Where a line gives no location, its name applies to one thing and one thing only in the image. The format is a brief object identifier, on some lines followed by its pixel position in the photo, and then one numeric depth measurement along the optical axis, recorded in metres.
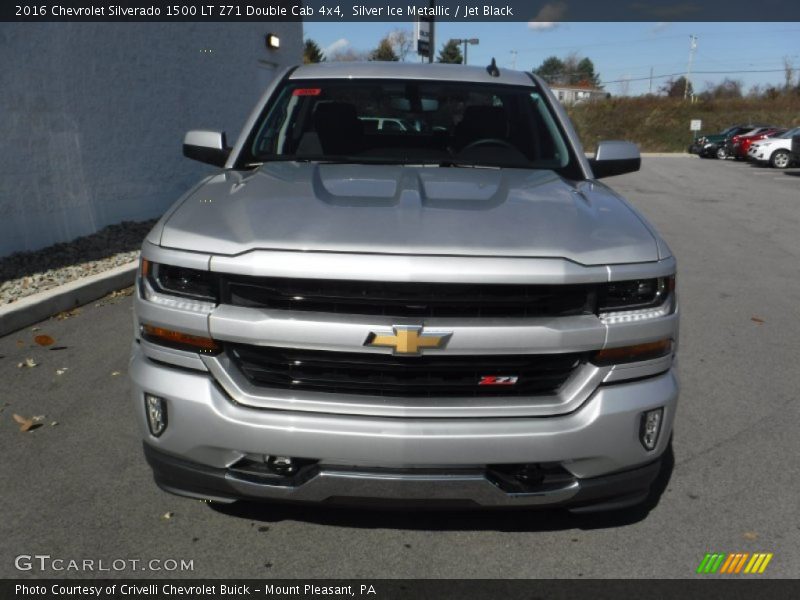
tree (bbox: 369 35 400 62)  50.22
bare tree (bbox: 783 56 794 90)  74.69
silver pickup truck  2.46
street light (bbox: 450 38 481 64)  39.88
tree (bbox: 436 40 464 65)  77.06
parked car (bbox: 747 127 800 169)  27.28
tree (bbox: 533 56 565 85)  132.75
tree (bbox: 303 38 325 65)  60.41
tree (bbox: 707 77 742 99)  74.47
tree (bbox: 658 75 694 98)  83.56
